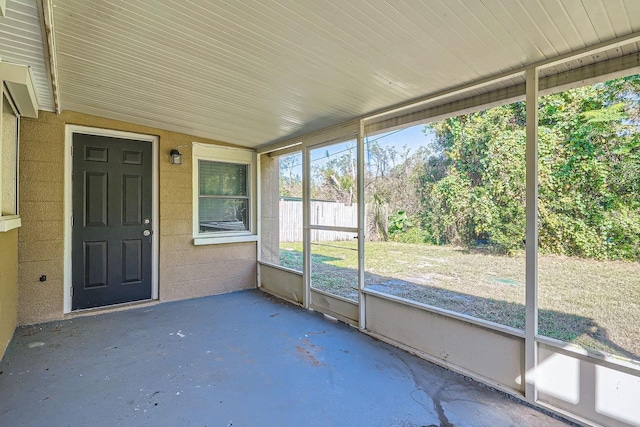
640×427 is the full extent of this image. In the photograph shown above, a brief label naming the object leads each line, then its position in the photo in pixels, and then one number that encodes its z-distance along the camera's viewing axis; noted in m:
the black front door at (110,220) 3.69
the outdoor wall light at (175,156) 4.25
